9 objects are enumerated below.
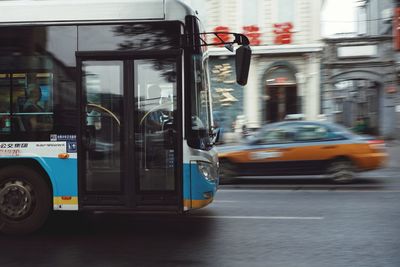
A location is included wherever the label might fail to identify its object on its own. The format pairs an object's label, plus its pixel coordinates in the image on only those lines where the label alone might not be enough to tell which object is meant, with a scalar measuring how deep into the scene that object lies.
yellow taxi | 12.16
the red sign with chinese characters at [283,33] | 24.36
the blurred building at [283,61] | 24.47
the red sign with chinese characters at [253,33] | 24.55
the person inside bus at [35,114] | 6.61
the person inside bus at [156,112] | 6.56
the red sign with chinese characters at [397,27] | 20.55
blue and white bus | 6.53
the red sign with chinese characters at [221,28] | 24.66
